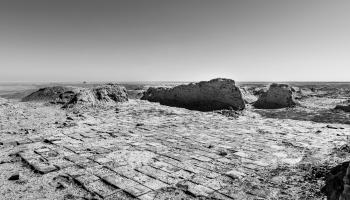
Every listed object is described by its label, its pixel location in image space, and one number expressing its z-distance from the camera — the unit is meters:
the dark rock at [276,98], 19.17
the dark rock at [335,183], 4.42
